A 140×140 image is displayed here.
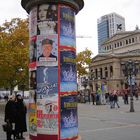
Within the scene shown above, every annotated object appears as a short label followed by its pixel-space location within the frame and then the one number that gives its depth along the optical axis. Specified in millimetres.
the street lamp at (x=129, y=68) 32300
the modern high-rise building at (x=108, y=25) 189875
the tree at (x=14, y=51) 34375
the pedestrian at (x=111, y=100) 33772
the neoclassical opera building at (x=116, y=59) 111562
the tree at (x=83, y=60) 54094
